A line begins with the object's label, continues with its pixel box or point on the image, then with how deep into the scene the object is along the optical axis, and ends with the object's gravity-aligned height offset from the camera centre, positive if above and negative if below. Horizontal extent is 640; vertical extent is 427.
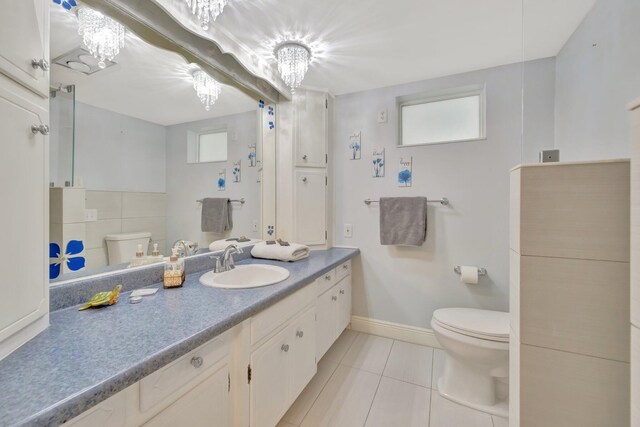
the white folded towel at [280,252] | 1.84 -0.28
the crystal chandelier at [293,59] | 1.69 +1.00
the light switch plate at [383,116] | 2.27 +0.84
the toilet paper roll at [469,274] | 1.92 -0.46
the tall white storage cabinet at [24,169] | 0.65 +0.12
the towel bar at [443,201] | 2.07 +0.09
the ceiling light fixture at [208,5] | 1.23 +0.99
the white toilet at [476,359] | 1.47 -0.85
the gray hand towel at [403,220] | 2.08 -0.06
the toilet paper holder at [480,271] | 1.96 -0.44
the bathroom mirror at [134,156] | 1.02 +0.29
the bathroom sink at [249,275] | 1.42 -0.36
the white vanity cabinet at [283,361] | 1.10 -0.73
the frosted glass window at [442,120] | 2.10 +0.78
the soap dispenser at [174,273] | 1.23 -0.29
